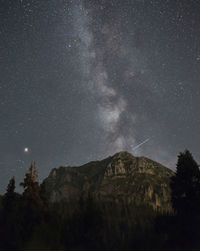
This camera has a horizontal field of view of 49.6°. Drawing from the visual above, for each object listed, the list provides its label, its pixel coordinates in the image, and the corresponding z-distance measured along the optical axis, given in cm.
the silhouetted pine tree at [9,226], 2803
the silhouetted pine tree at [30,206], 2977
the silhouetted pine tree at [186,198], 2400
